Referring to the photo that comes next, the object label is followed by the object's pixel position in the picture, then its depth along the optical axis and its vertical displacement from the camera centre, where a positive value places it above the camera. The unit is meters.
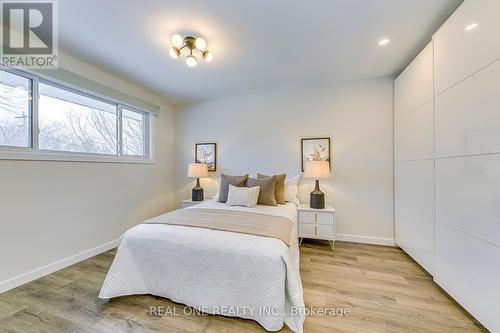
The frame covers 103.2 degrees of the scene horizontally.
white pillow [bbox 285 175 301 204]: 3.05 -0.37
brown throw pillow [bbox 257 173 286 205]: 2.86 -0.32
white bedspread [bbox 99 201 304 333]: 1.36 -0.79
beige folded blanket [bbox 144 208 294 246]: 1.68 -0.52
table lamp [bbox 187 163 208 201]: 3.45 -0.10
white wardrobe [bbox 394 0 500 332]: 1.30 +0.07
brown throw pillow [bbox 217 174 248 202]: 2.95 -0.24
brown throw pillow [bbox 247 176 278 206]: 2.73 -0.32
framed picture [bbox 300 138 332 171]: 3.11 +0.28
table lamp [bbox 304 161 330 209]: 2.80 -0.10
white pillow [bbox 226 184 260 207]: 2.65 -0.40
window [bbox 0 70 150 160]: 1.94 +0.57
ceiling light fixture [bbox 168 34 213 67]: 1.95 +1.24
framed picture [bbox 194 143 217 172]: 3.74 +0.25
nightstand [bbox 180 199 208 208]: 3.40 -0.62
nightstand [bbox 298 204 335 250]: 2.71 -0.78
